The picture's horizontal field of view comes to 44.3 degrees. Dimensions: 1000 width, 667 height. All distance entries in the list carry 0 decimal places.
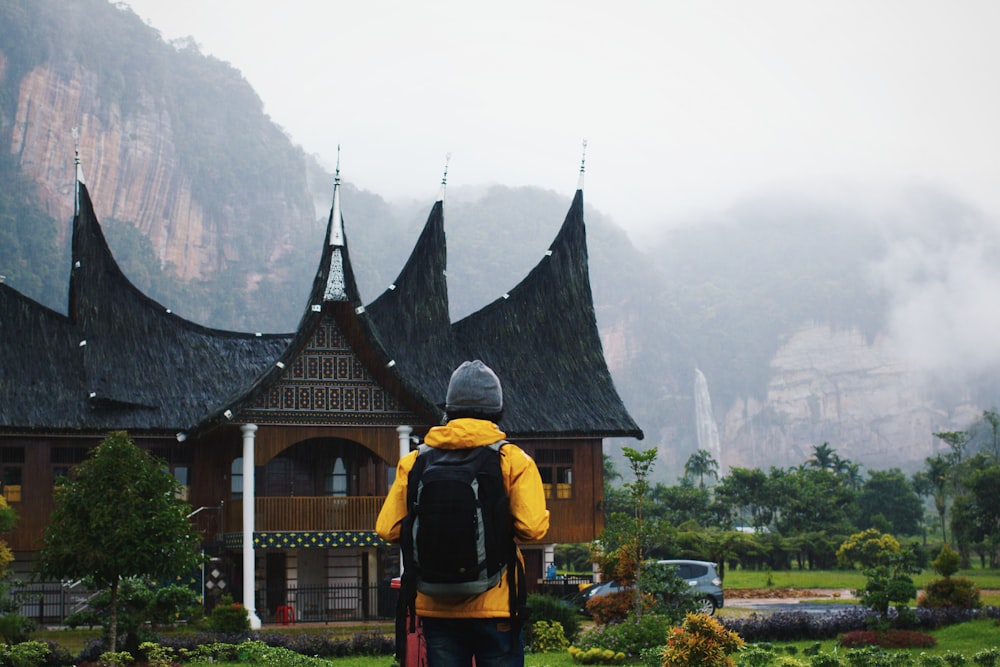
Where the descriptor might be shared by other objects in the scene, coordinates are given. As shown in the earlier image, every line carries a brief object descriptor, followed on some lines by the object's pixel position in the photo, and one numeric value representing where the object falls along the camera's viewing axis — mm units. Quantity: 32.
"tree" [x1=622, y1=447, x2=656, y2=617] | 17047
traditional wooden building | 24625
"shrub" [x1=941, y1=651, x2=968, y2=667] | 13633
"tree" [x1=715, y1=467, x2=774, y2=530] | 58938
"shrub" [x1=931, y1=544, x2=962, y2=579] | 23656
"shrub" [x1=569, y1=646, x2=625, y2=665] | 16156
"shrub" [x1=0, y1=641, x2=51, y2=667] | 15031
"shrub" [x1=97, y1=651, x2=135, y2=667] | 14680
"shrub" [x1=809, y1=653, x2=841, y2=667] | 13356
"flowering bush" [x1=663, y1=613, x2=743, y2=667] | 11484
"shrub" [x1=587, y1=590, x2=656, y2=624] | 18531
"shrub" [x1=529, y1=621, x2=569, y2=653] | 18297
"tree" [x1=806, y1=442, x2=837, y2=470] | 75062
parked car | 25156
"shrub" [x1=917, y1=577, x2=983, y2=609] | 23047
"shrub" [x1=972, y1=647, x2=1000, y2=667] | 13766
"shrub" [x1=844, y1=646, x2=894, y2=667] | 13557
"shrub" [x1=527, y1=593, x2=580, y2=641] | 19000
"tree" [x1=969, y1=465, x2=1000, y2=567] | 43312
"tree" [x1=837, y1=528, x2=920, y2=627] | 19266
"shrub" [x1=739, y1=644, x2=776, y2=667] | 13156
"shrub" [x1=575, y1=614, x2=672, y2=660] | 16688
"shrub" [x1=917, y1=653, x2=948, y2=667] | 13562
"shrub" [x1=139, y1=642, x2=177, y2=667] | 15505
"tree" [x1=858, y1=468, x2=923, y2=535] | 66250
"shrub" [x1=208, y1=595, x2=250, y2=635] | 20266
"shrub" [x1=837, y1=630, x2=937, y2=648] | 18484
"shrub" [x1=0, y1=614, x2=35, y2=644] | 16953
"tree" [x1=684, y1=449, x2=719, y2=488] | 84188
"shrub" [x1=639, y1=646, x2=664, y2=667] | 13664
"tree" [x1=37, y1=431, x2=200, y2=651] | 15875
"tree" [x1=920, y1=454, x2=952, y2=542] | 58969
